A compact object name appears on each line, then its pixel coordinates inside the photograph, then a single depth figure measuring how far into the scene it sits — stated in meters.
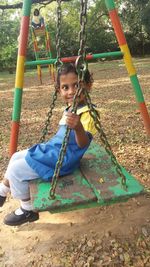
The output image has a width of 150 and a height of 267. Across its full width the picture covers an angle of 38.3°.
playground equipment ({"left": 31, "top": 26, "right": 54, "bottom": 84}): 5.92
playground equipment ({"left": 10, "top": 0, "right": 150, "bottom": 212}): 1.16
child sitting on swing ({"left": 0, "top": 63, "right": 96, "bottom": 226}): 1.34
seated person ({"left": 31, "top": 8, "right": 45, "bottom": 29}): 5.70
